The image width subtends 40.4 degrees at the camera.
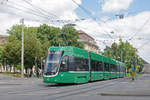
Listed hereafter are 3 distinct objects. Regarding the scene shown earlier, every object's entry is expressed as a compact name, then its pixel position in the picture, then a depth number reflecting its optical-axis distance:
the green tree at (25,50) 38.25
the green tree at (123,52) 63.17
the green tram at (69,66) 16.66
